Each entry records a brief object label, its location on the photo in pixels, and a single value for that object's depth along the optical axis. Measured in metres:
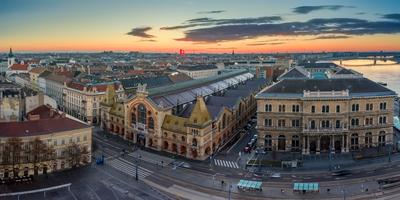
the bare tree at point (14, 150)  80.44
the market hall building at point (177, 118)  95.94
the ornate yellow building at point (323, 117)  95.94
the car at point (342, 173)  82.69
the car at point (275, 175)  82.06
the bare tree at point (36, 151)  82.38
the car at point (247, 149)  99.74
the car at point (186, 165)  89.25
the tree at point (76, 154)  86.81
